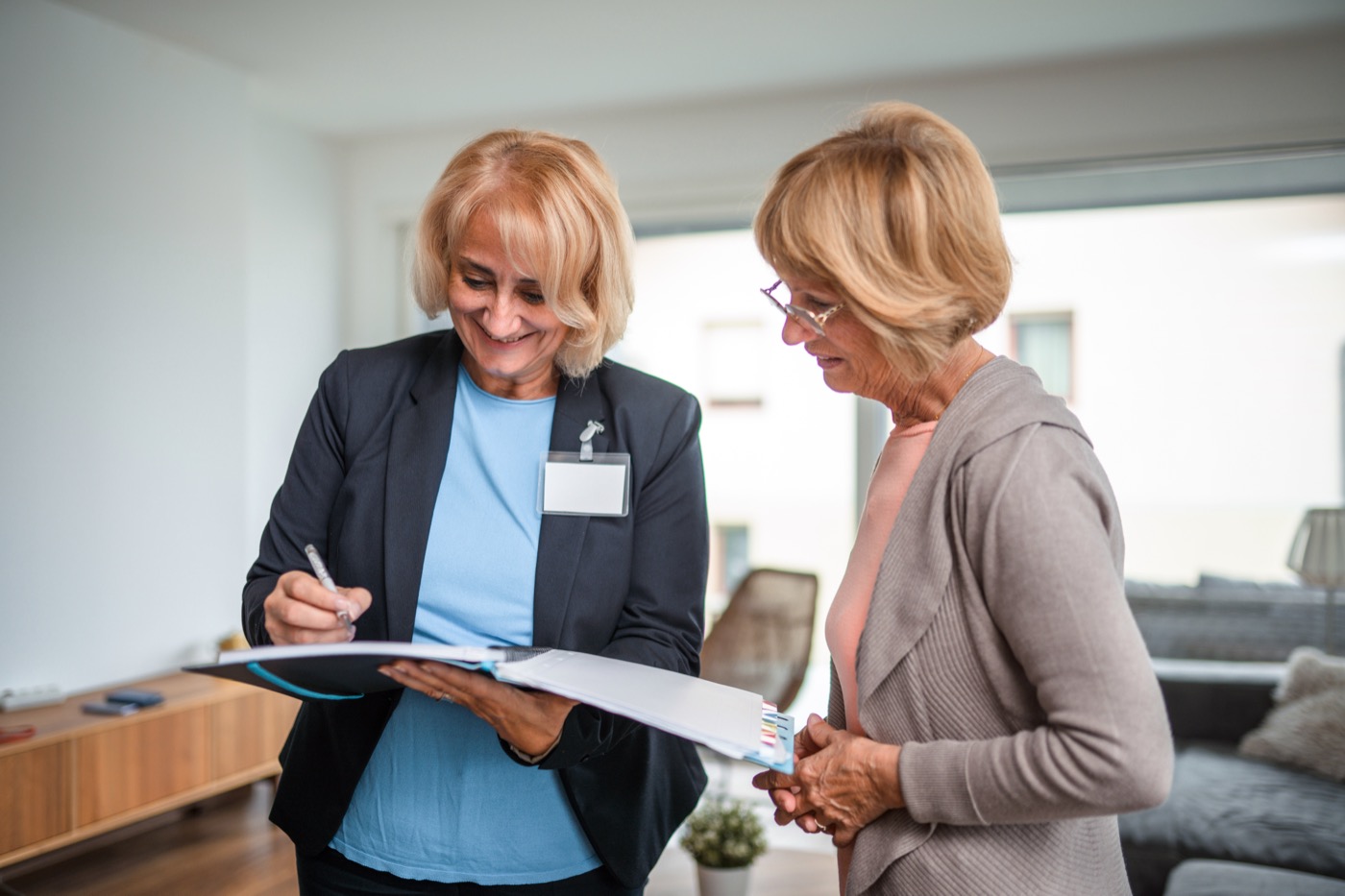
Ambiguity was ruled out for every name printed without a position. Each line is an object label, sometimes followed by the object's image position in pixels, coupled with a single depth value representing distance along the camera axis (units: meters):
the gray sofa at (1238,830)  2.94
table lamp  4.25
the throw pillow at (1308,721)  3.72
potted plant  3.30
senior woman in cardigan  0.89
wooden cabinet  3.24
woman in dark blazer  1.34
